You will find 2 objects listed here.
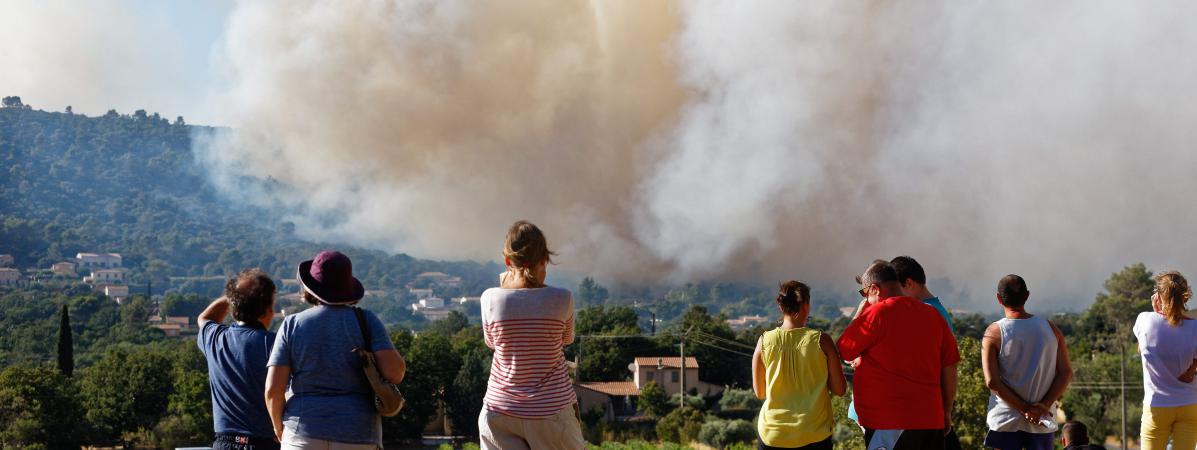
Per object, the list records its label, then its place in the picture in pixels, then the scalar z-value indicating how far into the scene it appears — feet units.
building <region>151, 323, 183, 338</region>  329.31
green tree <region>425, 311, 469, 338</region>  276.00
